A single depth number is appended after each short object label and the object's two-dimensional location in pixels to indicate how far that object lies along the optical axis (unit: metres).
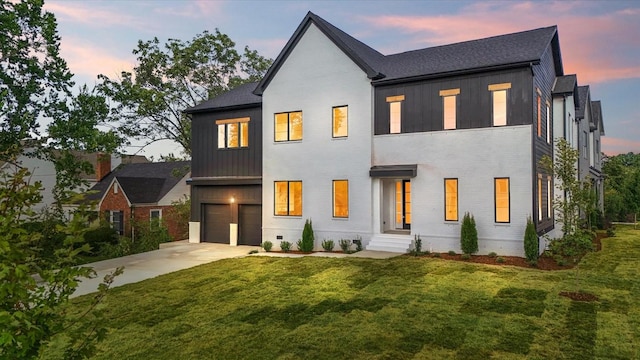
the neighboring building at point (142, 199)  26.03
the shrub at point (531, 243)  14.31
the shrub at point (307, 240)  18.64
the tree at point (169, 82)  30.42
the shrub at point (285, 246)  19.38
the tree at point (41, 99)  16.39
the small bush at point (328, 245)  18.52
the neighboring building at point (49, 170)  32.53
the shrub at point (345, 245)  18.16
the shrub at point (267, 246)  19.59
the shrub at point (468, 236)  15.60
